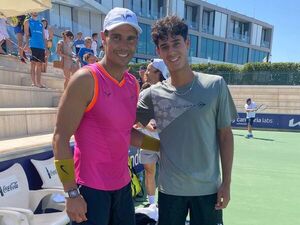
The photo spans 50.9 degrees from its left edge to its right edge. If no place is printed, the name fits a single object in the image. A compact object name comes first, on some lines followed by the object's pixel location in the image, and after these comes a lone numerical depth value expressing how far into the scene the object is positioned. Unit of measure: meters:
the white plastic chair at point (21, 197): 2.64
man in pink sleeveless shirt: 1.90
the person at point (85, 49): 9.19
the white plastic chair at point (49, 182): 3.49
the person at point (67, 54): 7.66
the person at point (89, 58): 7.98
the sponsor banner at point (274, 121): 16.36
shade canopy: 4.59
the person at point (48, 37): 10.09
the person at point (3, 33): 7.76
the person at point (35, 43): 6.79
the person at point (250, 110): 13.73
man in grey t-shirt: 2.22
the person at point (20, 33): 8.64
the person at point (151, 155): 3.86
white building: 28.25
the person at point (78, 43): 10.38
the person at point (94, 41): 11.50
